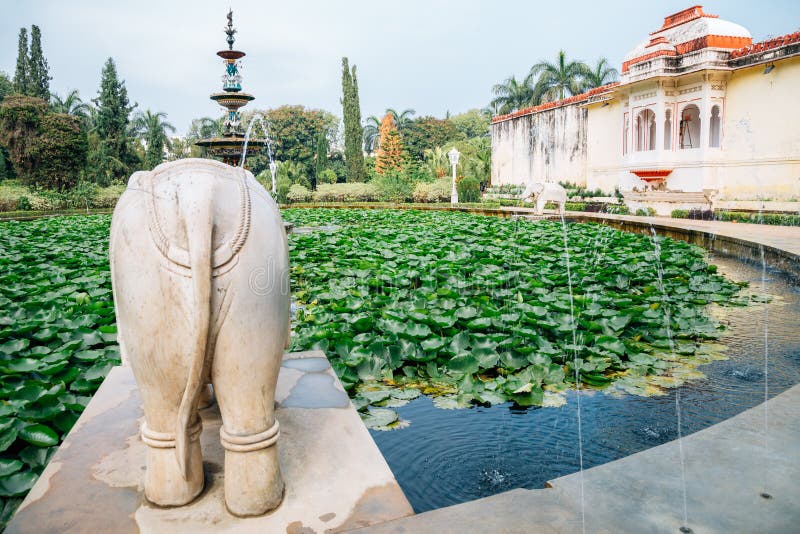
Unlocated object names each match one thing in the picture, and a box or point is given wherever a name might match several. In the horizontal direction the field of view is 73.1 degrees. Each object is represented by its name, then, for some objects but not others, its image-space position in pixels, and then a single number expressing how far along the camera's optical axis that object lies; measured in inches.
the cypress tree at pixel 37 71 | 893.1
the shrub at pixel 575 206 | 574.2
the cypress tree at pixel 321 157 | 1186.0
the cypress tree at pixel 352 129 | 1045.8
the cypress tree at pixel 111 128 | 904.9
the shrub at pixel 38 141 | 731.4
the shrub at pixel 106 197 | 729.6
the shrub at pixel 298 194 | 885.2
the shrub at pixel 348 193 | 900.6
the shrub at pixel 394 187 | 848.9
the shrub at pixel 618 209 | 512.1
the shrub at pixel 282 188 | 824.9
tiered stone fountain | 556.7
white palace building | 444.5
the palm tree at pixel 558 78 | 960.9
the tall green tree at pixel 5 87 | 1082.3
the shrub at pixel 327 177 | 1106.5
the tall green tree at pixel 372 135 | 1551.4
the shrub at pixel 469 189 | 738.8
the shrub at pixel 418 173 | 932.8
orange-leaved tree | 1193.4
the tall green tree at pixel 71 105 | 1075.7
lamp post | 736.0
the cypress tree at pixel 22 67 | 893.8
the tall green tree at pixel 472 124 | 1732.2
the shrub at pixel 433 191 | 826.2
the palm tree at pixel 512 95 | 1047.0
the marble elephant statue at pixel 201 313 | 48.7
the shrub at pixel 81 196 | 713.0
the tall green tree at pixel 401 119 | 1475.1
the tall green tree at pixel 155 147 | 933.9
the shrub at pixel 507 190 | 775.7
